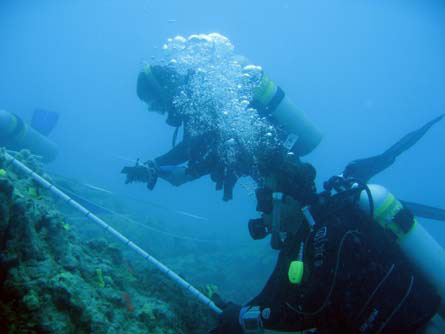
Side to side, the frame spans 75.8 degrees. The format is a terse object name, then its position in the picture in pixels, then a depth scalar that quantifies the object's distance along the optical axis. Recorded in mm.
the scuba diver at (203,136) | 3611
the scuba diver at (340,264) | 2232
